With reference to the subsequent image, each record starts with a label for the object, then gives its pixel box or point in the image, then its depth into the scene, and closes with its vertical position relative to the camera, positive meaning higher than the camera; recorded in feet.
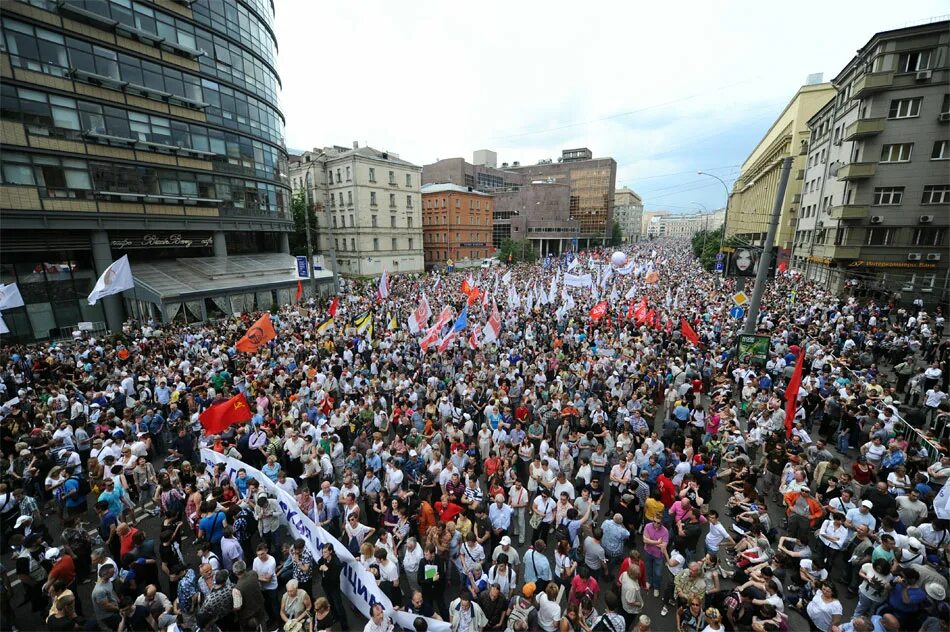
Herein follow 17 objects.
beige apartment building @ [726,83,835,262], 144.77 +27.11
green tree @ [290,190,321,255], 177.06 +4.60
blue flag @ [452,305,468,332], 55.31 -11.36
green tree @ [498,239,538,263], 226.38 -8.73
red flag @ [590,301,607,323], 66.39 -12.02
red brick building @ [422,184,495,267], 218.79 +6.84
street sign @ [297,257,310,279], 87.34 -6.32
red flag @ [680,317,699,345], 53.47 -12.56
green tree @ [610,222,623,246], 397.84 -1.32
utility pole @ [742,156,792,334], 40.27 -3.01
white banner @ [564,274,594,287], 77.20 -8.35
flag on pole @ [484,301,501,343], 53.31 -11.88
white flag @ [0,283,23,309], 52.31 -7.06
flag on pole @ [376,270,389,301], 71.47 -8.65
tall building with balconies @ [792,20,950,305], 79.87 +12.29
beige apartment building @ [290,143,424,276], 171.42 +10.67
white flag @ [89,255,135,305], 52.95 -5.18
